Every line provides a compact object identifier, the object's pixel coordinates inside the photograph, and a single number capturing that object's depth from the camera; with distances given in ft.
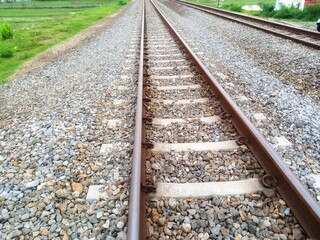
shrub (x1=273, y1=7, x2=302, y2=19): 51.80
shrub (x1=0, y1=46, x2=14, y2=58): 33.14
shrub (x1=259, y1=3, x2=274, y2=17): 57.19
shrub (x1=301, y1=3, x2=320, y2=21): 47.70
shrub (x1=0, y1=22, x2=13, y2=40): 43.50
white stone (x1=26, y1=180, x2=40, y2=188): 9.75
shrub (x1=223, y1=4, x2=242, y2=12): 69.18
